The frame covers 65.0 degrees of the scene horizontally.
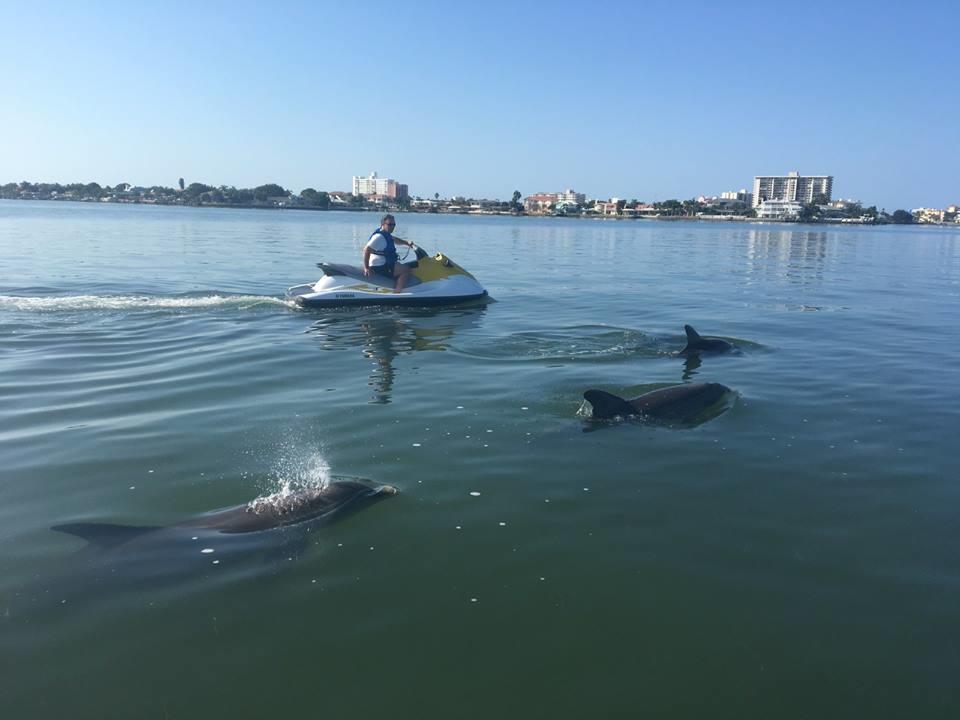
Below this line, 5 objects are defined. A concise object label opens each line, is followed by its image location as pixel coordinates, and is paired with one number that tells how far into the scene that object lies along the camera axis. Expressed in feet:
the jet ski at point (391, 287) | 69.87
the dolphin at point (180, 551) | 20.48
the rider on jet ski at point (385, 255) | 69.87
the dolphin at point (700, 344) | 51.03
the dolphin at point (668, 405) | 35.42
